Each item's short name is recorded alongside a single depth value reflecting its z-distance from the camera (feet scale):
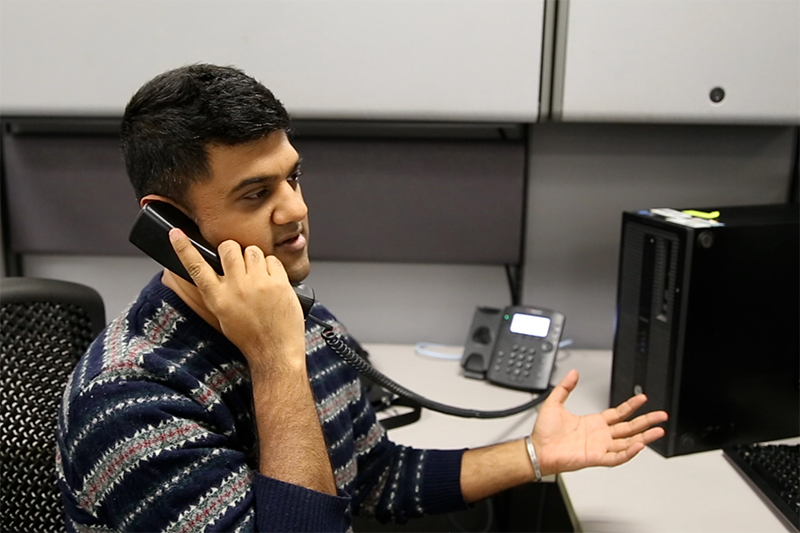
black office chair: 2.89
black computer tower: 3.28
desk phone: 4.31
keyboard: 2.93
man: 2.27
